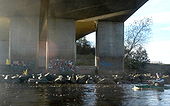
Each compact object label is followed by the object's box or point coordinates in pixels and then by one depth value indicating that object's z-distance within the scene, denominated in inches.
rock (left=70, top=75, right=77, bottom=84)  1704.0
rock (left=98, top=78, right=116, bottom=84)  1722.4
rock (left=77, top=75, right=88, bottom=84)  1723.4
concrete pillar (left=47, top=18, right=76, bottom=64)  1987.0
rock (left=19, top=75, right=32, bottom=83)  1643.8
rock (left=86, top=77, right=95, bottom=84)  1723.9
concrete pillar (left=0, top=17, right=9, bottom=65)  2829.7
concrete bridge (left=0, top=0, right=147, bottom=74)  1772.9
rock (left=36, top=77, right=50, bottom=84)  1612.9
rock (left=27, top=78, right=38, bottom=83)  1616.5
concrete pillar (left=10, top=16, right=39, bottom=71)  1984.5
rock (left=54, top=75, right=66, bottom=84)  1663.1
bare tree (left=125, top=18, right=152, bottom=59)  2955.2
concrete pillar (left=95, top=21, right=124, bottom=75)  2207.2
